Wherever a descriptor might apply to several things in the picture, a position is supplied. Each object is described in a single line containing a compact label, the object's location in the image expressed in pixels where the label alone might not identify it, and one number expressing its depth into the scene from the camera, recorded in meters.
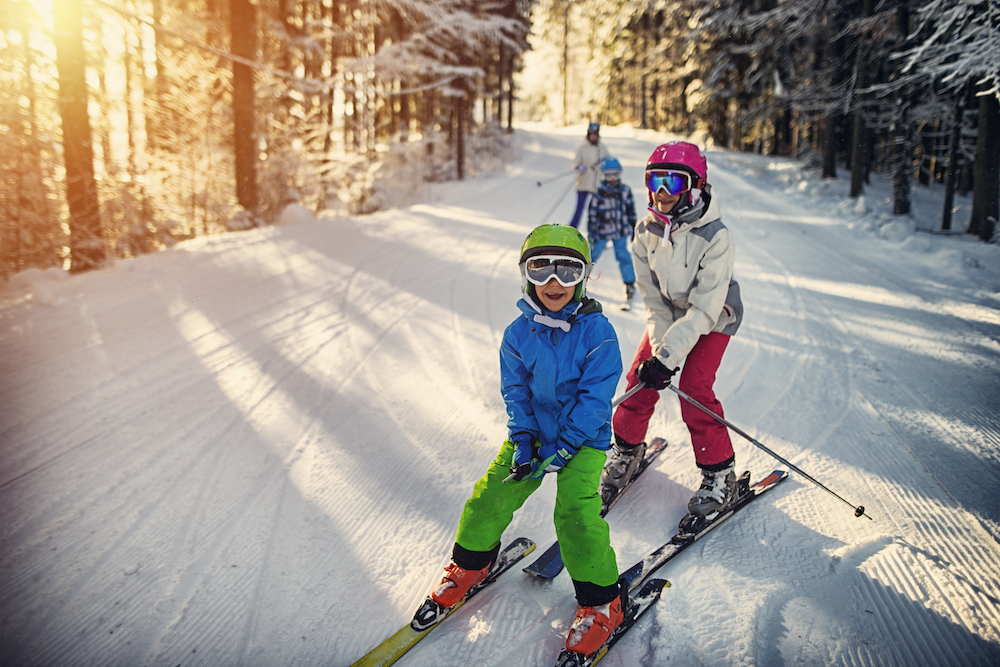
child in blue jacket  2.30
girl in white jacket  2.96
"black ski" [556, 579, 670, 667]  2.16
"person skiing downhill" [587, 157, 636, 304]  6.93
